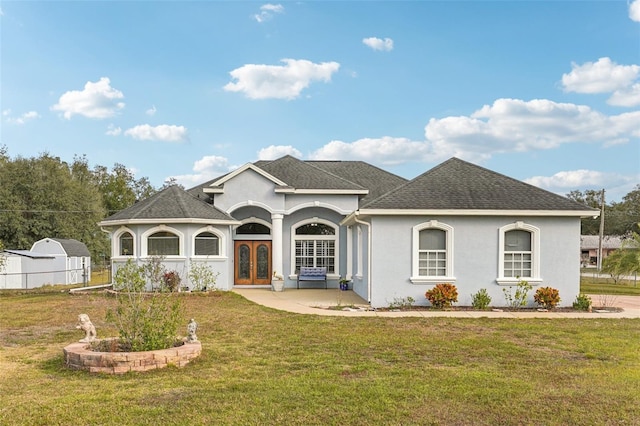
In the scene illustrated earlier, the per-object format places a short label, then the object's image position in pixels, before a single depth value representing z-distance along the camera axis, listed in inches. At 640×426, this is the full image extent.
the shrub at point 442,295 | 574.2
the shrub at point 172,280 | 716.0
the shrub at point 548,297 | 581.3
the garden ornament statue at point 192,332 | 334.3
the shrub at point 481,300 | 582.9
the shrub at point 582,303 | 583.8
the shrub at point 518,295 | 589.3
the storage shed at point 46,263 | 1079.0
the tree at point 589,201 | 2637.3
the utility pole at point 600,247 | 1756.2
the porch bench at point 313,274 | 845.2
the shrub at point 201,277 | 747.4
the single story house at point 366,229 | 596.1
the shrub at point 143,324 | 311.7
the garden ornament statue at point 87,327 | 330.3
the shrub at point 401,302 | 590.5
